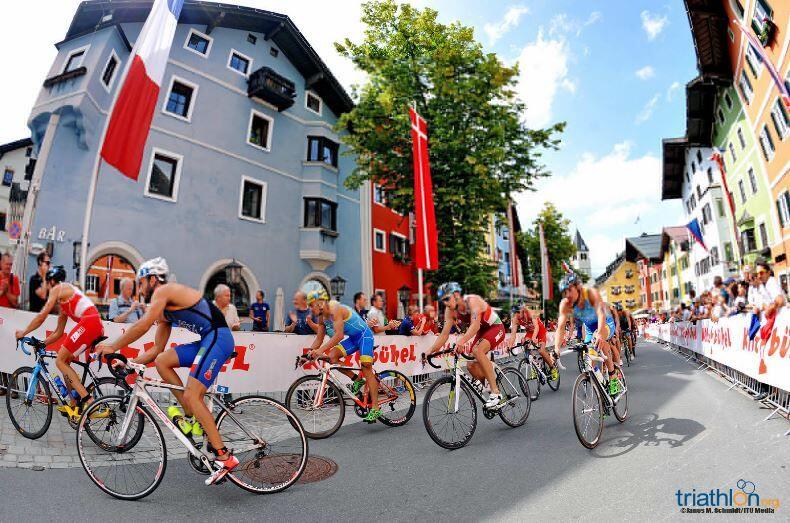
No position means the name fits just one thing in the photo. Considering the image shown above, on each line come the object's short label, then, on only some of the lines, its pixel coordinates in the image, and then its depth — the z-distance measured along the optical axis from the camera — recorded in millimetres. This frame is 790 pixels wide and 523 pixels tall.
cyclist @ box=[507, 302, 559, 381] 9195
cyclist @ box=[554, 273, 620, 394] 5582
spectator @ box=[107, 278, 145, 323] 7871
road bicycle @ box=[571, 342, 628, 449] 5023
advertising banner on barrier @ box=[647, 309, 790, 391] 6324
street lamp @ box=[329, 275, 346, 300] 20984
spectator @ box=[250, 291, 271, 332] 12305
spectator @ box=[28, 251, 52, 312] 9996
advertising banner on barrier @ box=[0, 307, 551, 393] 7109
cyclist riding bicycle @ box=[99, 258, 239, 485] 3816
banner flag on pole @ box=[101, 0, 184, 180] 8234
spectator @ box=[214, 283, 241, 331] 8375
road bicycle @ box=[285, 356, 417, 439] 5934
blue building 13633
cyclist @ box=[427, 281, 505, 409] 5895
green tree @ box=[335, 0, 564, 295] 17391
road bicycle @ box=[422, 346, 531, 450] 5340
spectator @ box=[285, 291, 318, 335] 8984
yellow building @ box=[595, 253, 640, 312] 89562
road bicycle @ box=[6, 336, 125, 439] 5495
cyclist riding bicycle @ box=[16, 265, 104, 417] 5566
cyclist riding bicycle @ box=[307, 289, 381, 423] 6102
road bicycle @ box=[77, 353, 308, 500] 3908
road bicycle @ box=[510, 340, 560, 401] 8664
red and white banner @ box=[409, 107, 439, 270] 13227
